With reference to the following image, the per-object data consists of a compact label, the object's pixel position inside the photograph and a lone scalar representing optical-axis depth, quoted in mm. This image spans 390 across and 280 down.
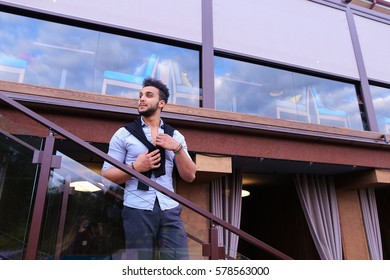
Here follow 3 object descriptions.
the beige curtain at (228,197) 4199
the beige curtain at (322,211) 4719
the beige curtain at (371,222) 4926
